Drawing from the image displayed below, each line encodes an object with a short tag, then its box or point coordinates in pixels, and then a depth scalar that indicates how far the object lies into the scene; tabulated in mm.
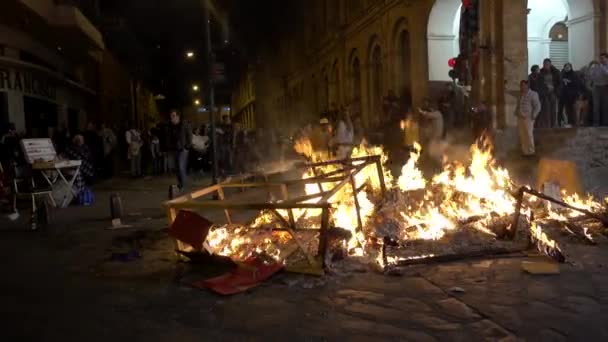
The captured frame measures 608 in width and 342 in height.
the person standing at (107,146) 19489
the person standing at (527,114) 12203
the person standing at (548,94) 13312
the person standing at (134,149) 19688
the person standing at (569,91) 13266
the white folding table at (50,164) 11307
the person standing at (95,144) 18641
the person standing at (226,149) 19906
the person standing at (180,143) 12438
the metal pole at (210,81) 12836
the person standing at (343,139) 14586
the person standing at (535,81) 13484
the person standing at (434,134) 14330
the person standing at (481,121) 13742
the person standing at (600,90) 12406
